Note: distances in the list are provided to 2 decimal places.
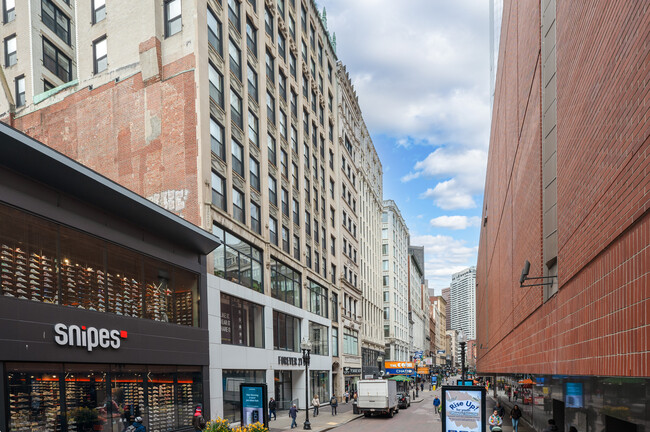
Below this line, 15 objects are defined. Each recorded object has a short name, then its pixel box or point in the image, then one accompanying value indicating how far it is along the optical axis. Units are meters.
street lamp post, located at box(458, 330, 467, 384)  37.09
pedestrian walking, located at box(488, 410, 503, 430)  24.16
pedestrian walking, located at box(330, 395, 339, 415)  39.56
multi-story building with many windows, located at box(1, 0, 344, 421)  28.08
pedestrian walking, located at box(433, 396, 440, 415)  38.63
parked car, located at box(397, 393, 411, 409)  48.91
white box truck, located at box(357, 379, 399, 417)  38.47
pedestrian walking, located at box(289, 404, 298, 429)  30.73
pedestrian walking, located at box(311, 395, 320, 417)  37.84
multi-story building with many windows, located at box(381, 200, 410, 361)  94.44
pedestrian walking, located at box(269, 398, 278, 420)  33.06
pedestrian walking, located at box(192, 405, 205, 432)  20.86
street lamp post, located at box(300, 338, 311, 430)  31.00
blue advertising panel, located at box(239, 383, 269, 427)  18.75
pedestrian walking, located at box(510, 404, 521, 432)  28.45
